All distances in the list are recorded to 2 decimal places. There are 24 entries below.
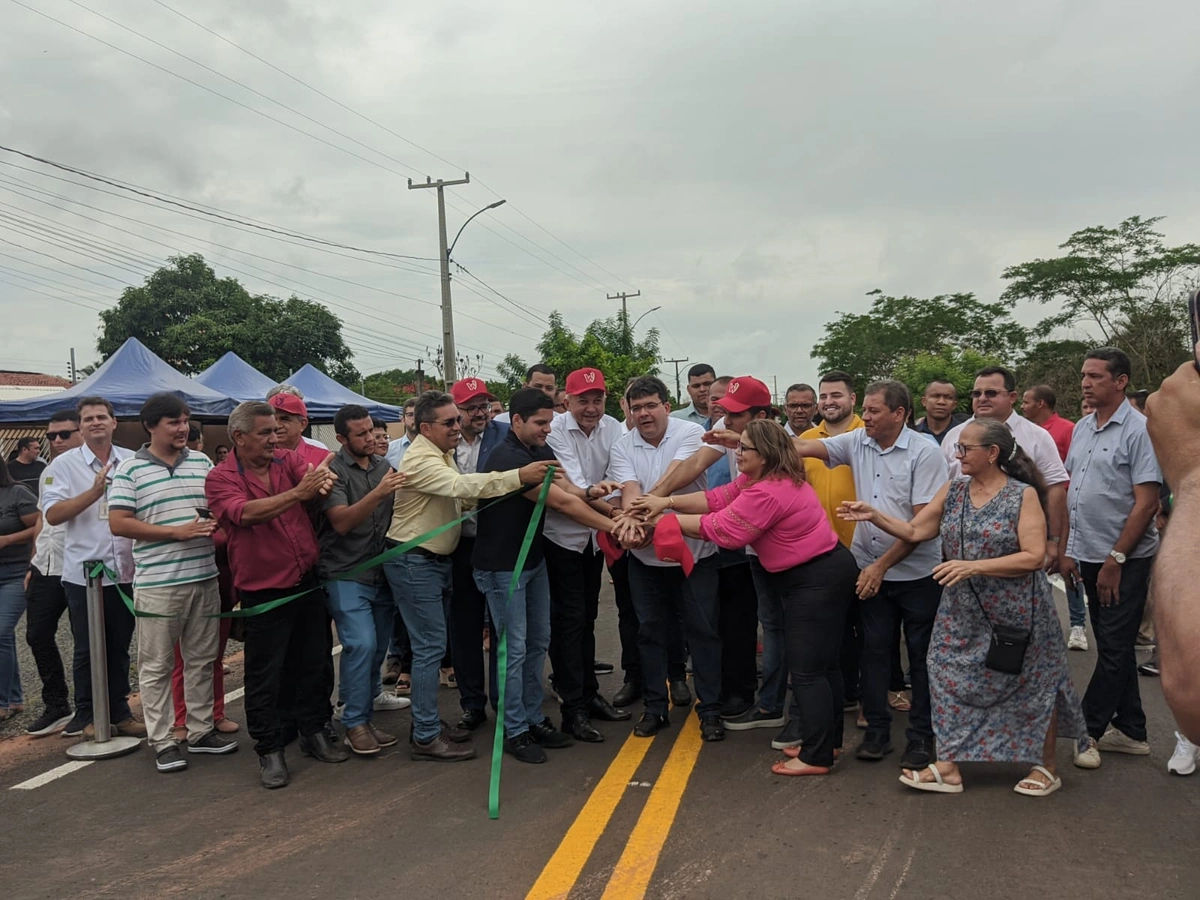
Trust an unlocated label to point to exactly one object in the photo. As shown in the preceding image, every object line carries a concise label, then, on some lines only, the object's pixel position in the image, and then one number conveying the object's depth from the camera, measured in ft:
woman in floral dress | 13.76
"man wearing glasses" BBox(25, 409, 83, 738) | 19.45
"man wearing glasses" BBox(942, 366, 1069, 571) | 16.38
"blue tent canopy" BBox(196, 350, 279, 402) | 56.39
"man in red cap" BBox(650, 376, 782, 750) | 17.75
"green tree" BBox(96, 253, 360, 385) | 139.13
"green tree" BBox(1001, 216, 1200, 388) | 112.27
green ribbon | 14.78
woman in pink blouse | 15.02
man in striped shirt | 16.56
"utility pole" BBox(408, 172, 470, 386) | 81.61
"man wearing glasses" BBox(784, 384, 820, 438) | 22.88
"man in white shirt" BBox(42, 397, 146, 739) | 18.51
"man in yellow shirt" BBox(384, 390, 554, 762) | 16.26
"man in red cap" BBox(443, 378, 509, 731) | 18.33
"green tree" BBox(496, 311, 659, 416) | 82.58
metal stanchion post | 17.42
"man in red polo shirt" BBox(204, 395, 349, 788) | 15.67
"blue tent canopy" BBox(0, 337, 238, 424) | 46.26
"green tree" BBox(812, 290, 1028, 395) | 156.15
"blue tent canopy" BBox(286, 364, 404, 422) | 60.90
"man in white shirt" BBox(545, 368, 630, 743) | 17.62
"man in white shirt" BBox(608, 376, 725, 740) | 17.28
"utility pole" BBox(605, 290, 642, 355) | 114.63
